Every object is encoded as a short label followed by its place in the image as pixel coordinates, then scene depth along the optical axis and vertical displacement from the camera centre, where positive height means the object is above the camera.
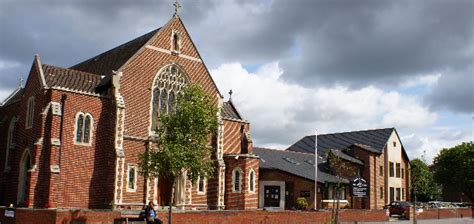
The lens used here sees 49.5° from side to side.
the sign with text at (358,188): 37.02 -0.37
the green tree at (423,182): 64.07 +0.32
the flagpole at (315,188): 44.10 -0.58
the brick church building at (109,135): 31.16 +2.66
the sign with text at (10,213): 24.02 -1.81
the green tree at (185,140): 25.25 +1.91
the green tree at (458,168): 63.59 +2.14
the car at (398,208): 43.90 -2.12
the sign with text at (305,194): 45.03 -1.07
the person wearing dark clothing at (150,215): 23.56 -1.69
